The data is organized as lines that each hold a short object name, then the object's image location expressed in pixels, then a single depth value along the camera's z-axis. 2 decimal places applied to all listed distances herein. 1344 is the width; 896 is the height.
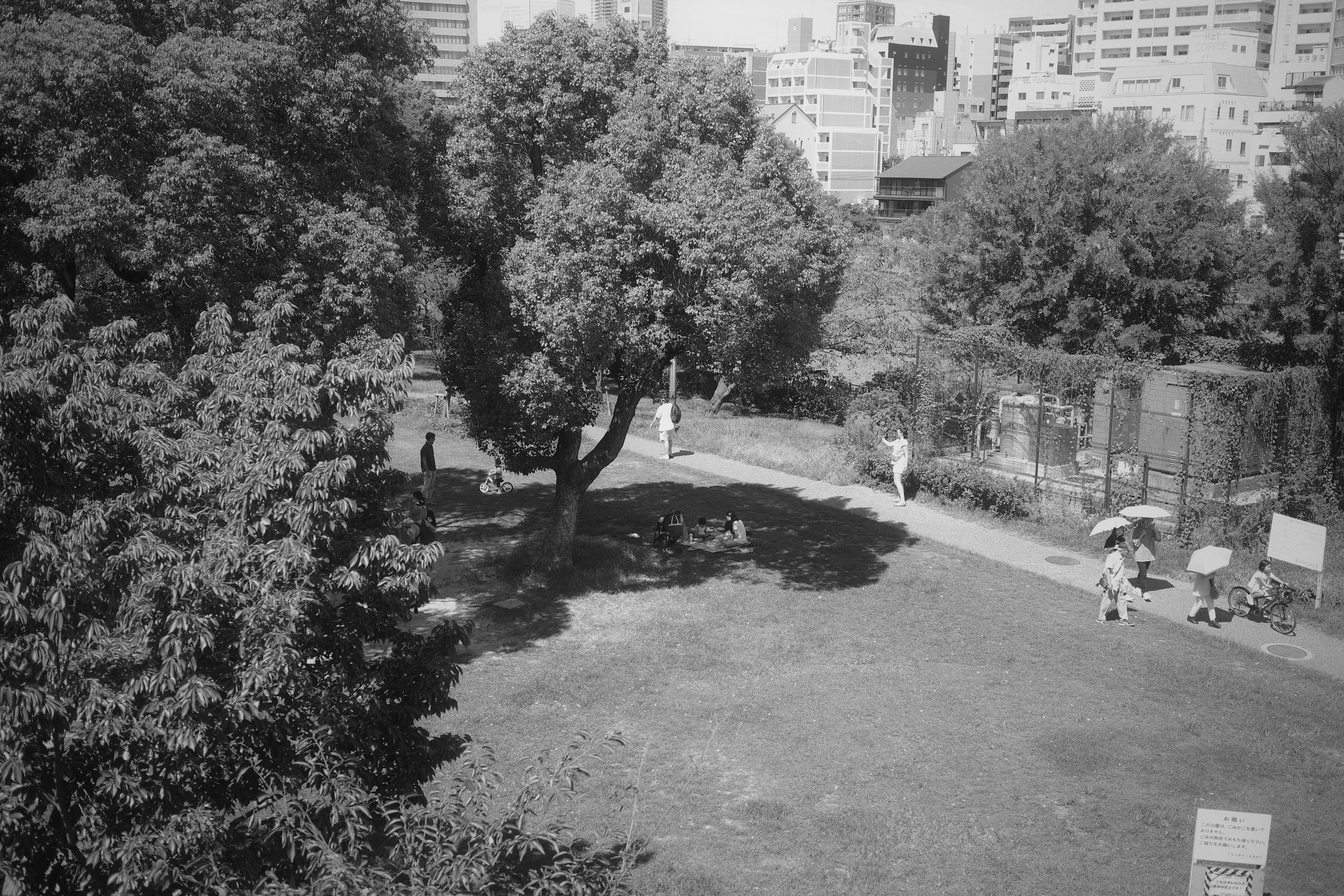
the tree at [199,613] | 7.03
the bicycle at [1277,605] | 17.08
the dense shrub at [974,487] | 23.02
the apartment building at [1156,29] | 125.50
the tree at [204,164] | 14.59
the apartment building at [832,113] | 117.31
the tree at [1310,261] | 23.95
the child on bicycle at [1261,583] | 17.47
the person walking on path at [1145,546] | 18.81
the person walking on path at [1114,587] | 17.31
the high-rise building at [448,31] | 145.50
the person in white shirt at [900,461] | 24.25
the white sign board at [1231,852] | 8.82
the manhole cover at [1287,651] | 16.16
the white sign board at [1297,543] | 17.53
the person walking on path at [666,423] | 27.89
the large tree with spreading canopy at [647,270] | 16.12
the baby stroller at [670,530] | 20.94
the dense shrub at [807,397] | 33.88
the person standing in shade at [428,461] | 22.80
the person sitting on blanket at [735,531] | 21.17
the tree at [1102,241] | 29.84
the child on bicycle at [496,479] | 24.62
